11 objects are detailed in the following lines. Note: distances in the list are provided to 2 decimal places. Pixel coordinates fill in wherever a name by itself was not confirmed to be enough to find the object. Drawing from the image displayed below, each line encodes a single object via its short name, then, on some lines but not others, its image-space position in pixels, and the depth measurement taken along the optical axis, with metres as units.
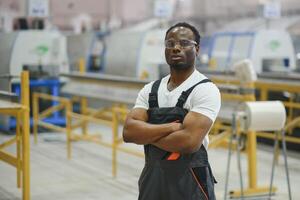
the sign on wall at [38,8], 9.71
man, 2.62
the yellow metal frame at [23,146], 4.91
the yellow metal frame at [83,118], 6.41
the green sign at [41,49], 9.47
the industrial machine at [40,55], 9.17
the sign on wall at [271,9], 12.50
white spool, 4.89
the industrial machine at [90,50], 12.21
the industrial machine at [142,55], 10.52
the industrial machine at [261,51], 10.46
